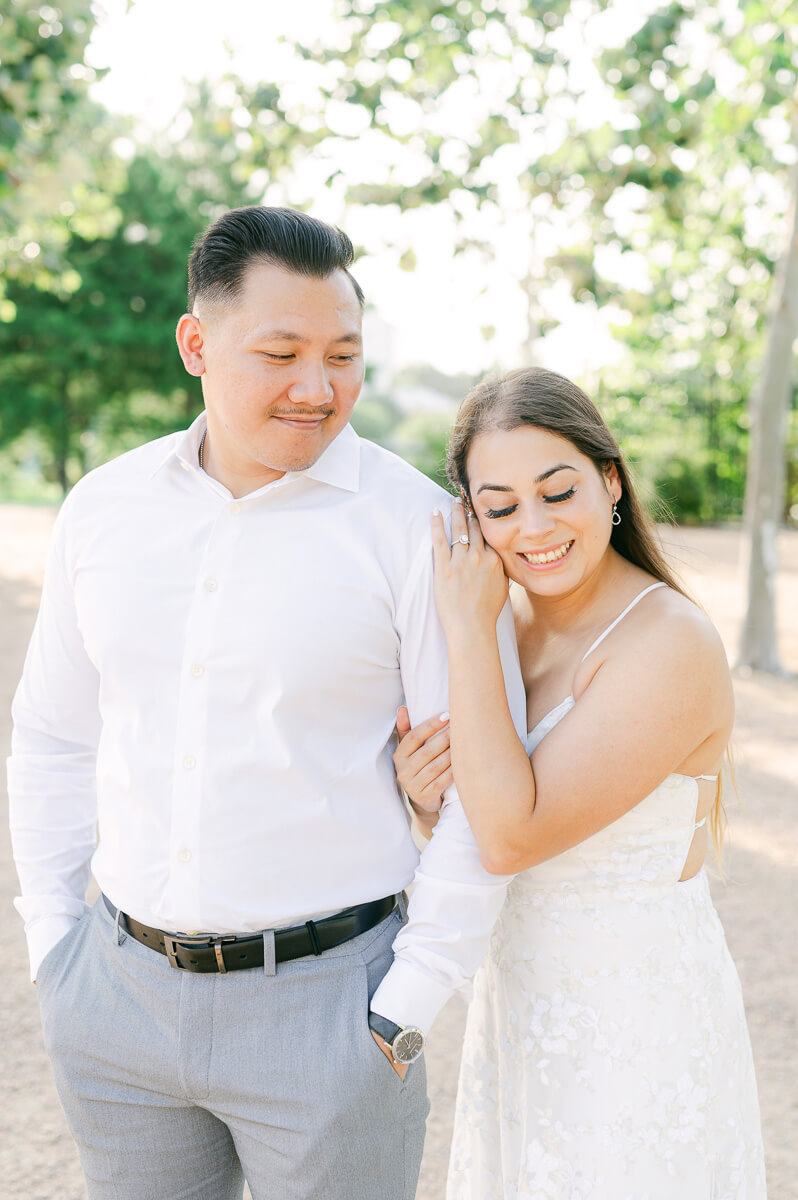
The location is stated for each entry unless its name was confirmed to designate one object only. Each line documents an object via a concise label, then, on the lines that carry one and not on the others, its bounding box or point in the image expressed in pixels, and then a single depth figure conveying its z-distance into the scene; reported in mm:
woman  1981
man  1896
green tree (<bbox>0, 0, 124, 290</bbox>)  7793
